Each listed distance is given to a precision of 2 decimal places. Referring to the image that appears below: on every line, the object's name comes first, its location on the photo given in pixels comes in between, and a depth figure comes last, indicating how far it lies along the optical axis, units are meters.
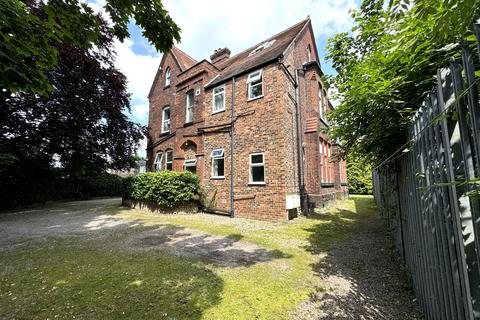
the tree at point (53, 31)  2.76
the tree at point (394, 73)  1.71
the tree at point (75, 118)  10.74
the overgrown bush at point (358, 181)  21.94
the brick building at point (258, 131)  9.63
